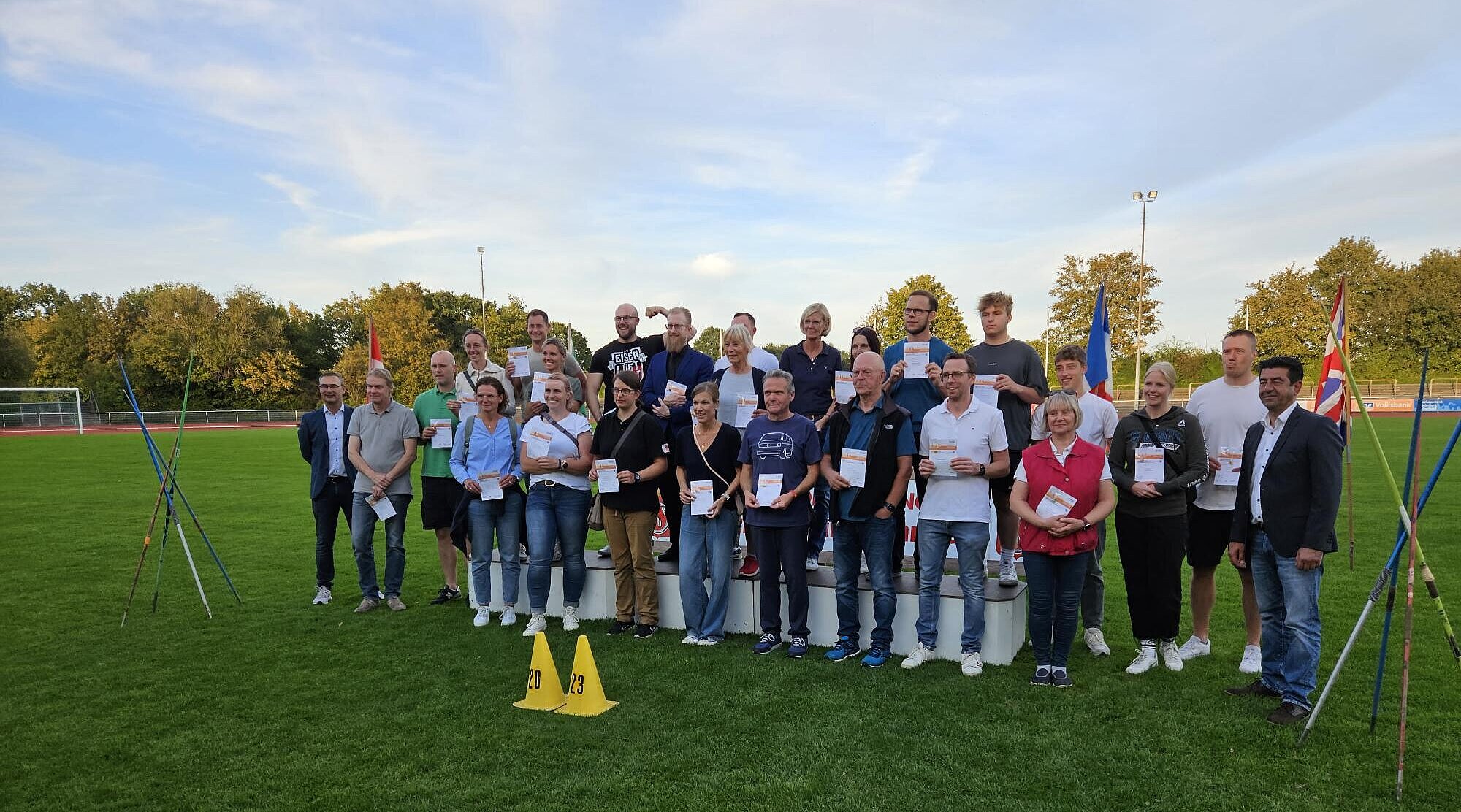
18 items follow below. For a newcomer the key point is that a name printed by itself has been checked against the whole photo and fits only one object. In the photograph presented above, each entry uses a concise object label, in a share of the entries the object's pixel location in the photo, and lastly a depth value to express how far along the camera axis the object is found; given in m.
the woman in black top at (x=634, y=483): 5.70
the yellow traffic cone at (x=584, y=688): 4.45
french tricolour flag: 8.49
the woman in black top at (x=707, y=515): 5.46
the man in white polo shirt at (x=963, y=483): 4.89
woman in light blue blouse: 6.15
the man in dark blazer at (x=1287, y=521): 3.94
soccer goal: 40.66
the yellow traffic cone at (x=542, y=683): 4.55
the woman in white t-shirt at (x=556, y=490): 5.84
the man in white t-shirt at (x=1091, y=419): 5.30
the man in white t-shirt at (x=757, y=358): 6.39
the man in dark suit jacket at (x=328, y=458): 6.74
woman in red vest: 4.53
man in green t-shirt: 6.60
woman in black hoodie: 4.72
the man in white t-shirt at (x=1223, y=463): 4.83
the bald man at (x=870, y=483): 5.04
